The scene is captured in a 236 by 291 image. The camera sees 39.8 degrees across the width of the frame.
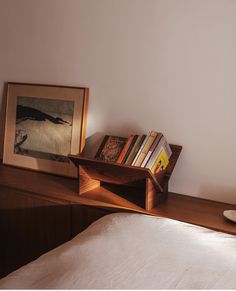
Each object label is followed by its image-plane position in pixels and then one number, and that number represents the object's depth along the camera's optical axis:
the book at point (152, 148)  1.49
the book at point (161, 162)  1.50
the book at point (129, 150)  1.55
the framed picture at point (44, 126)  1.88
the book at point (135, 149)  1.53
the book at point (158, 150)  1.48
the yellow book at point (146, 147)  1.50
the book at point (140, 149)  1.51
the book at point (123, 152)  1.56
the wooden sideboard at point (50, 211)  1.48
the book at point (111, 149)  1.62
